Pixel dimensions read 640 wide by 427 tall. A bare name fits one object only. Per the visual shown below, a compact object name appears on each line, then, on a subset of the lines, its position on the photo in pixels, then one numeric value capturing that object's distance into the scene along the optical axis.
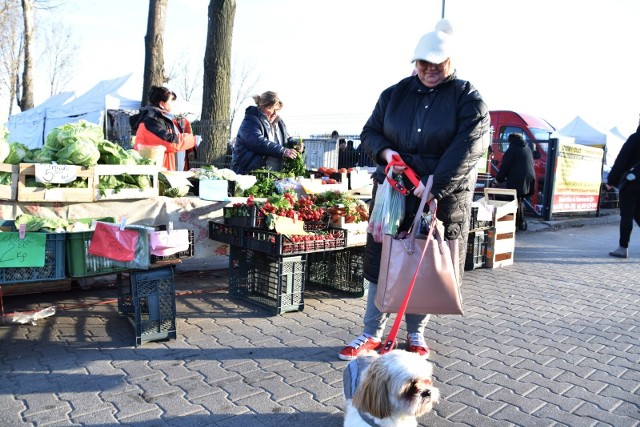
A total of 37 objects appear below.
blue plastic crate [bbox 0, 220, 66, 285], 3.71
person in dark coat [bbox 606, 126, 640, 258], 8.17
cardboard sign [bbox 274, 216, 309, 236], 4.64
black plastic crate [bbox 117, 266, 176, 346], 4.02
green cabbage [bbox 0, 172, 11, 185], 4.24
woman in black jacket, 3.38
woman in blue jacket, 5.93
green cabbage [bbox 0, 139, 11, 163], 4.24
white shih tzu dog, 2.26
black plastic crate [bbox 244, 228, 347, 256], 4.65
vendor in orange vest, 5.95
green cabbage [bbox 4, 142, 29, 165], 4.34
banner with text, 12.39
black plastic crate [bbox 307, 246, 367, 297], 5.69
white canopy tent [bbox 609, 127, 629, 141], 27.25
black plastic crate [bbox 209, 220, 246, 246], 4.98
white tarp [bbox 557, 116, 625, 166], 23.39
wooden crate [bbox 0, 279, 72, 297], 4.91
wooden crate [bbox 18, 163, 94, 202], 4.28
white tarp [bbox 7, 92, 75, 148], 17.97
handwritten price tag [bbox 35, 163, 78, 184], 4.29
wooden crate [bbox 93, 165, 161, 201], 4.59
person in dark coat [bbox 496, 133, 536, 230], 10.57
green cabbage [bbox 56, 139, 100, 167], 4.40
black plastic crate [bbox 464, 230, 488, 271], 7.12
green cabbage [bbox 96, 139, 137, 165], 4.75
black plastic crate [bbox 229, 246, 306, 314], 4.84
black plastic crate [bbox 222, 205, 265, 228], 4.79
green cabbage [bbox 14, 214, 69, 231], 3.80
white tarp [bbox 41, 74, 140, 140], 14.58
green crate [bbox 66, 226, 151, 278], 3.87
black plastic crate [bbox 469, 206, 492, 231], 6.75
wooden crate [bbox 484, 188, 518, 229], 7.28
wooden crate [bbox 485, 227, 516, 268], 7.36
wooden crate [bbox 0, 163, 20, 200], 4.20
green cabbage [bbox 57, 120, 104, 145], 4.50
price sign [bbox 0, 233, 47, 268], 3.60
